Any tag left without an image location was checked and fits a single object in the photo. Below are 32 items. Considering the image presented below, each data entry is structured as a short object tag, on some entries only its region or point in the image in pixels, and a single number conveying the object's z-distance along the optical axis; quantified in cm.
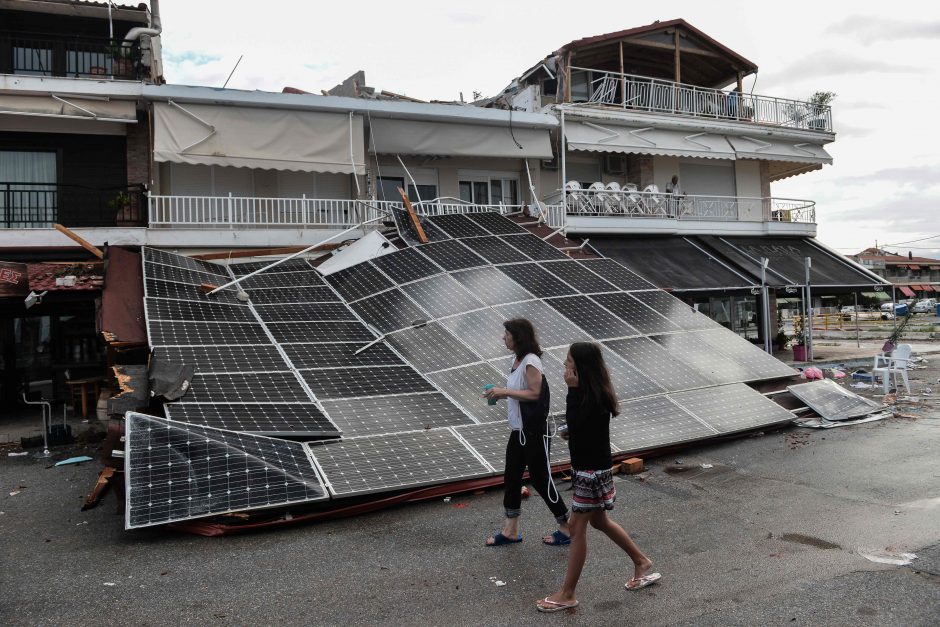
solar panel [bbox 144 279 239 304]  950
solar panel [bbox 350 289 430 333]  998
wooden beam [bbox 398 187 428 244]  1229
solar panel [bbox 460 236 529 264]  1177
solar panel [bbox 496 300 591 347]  929
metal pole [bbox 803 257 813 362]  1588
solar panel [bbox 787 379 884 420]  939
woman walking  514
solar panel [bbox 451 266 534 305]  1029
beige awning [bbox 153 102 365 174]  1419
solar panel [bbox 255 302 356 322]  997
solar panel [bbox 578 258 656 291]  1167
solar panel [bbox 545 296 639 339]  976
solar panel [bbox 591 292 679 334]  1022
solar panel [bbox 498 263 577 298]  1070
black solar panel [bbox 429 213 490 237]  1288
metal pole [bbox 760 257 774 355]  1504
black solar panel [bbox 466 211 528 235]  1331
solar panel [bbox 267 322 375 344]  933
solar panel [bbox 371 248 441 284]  1116
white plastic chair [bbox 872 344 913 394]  1199
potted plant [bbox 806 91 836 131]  2292
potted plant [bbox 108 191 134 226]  1412
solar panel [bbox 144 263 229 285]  1016
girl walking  413
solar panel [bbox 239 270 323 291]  1113
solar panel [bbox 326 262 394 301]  1110
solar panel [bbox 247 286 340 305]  1059
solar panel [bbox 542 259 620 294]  1118
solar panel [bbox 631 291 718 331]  1071
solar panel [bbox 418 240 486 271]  1138
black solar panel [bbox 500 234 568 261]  1220
